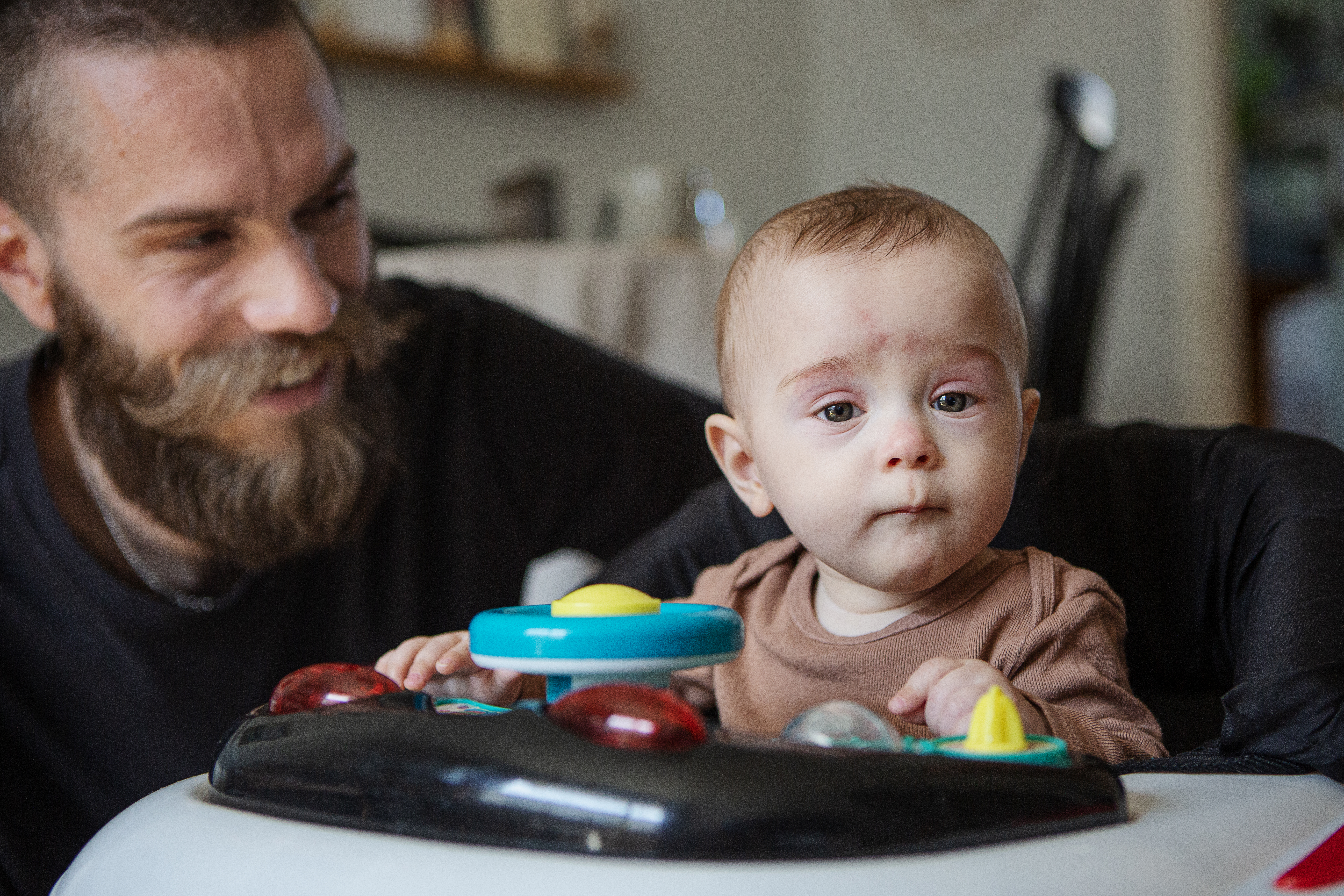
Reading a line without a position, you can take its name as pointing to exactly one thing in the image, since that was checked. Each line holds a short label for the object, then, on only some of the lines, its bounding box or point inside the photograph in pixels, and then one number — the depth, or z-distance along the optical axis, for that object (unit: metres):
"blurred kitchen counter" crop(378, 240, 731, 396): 1.95
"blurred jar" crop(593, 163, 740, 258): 2.66
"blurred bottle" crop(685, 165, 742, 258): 2.71
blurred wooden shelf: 3.05
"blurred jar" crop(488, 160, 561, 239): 2.72
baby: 0.62
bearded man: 1.03
